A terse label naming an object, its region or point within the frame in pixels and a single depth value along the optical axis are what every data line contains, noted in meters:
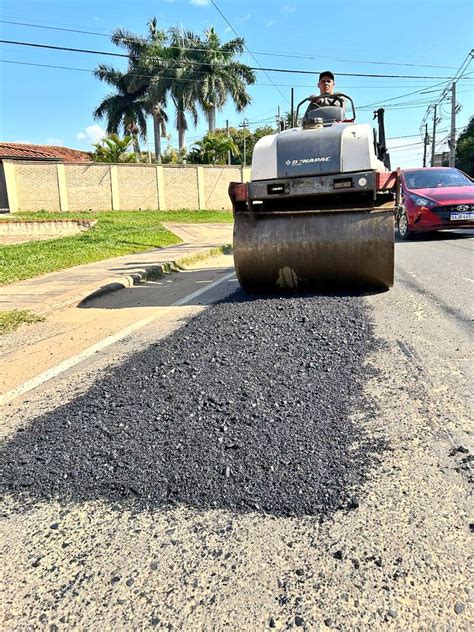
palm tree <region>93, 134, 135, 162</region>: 34.81
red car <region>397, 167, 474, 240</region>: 10.90
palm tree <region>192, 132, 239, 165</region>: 38.38
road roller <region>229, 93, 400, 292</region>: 5.74
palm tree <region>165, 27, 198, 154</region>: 37.69
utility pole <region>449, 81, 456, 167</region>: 36.44
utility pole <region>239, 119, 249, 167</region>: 57.08
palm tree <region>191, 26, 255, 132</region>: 38.03
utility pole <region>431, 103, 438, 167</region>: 52.84
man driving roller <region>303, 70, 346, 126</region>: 7.12
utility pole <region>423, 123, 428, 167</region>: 62.71
